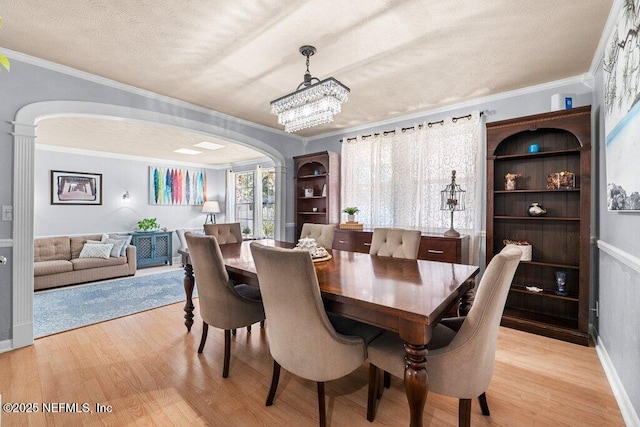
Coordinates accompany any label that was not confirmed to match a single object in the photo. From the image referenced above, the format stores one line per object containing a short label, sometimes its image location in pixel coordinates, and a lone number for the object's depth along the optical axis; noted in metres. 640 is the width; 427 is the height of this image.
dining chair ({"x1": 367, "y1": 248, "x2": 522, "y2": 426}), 1.37
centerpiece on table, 2.43
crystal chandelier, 2.19
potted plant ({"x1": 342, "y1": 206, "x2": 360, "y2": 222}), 4.30
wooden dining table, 1.34
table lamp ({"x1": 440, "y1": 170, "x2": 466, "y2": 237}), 3.49
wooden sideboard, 3.26
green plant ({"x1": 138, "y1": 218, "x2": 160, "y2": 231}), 6.37
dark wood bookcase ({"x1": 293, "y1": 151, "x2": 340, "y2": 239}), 4.74
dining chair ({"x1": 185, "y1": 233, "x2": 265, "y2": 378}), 2.16
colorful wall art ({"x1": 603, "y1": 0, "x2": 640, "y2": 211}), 1.51
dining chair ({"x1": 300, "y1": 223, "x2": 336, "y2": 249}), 3.38
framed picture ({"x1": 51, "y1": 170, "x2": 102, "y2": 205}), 5.51
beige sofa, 4.48
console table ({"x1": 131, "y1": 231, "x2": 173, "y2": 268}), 6.14
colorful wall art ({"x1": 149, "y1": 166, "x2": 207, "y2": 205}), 6.80
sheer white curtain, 3.53
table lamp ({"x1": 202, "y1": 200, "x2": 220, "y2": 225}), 7.43
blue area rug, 3.20
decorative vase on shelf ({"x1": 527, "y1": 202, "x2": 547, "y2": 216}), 3.03
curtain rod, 3.55
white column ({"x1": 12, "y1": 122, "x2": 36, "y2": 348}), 2.54
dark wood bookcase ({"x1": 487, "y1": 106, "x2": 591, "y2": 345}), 2.70
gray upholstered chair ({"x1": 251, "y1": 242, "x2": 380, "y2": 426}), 1.49
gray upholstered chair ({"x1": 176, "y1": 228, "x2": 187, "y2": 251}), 6.54
